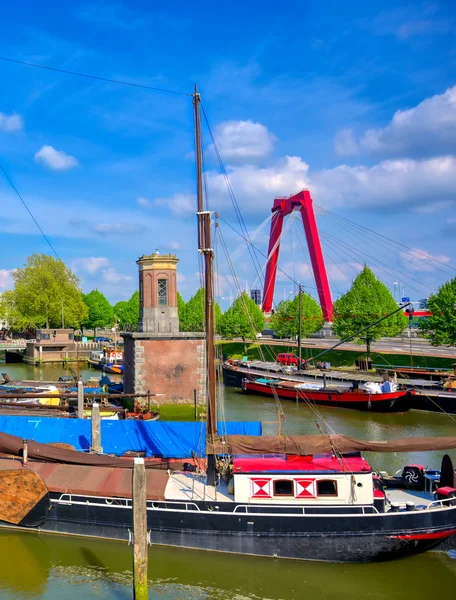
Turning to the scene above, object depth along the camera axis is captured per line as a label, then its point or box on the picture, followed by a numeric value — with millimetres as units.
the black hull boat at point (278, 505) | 16859
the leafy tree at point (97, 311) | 108125
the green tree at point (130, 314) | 102125
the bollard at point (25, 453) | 19953
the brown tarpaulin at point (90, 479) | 18031
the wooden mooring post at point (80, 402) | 27578
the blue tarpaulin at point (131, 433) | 23391
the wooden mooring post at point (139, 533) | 14180
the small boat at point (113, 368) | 64812
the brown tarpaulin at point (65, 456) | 20062
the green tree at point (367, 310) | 58056
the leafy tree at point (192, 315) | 84562
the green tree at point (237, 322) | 76438
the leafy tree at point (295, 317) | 71312
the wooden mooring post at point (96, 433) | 23297
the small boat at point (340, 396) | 39625
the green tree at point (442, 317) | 51000
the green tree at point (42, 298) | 92000
